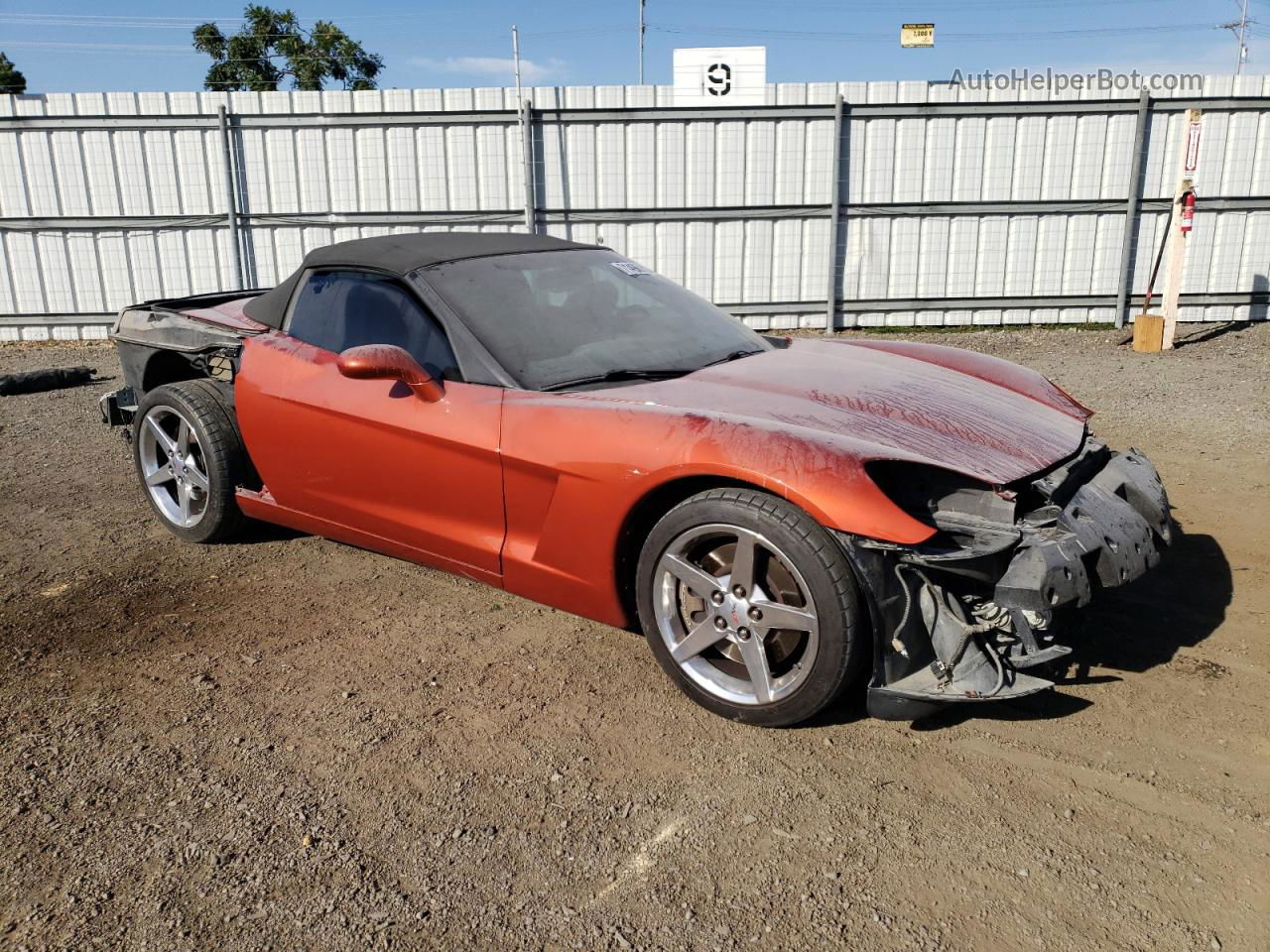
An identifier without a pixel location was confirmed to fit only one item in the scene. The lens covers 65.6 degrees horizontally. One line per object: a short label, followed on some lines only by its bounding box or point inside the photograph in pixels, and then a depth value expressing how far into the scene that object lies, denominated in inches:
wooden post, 389.1
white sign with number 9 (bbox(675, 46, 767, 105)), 430.9
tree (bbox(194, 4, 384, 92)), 1389.0
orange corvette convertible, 107.7
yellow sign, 485.1
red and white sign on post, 381.9
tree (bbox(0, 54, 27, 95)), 1567.4
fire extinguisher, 391.5
